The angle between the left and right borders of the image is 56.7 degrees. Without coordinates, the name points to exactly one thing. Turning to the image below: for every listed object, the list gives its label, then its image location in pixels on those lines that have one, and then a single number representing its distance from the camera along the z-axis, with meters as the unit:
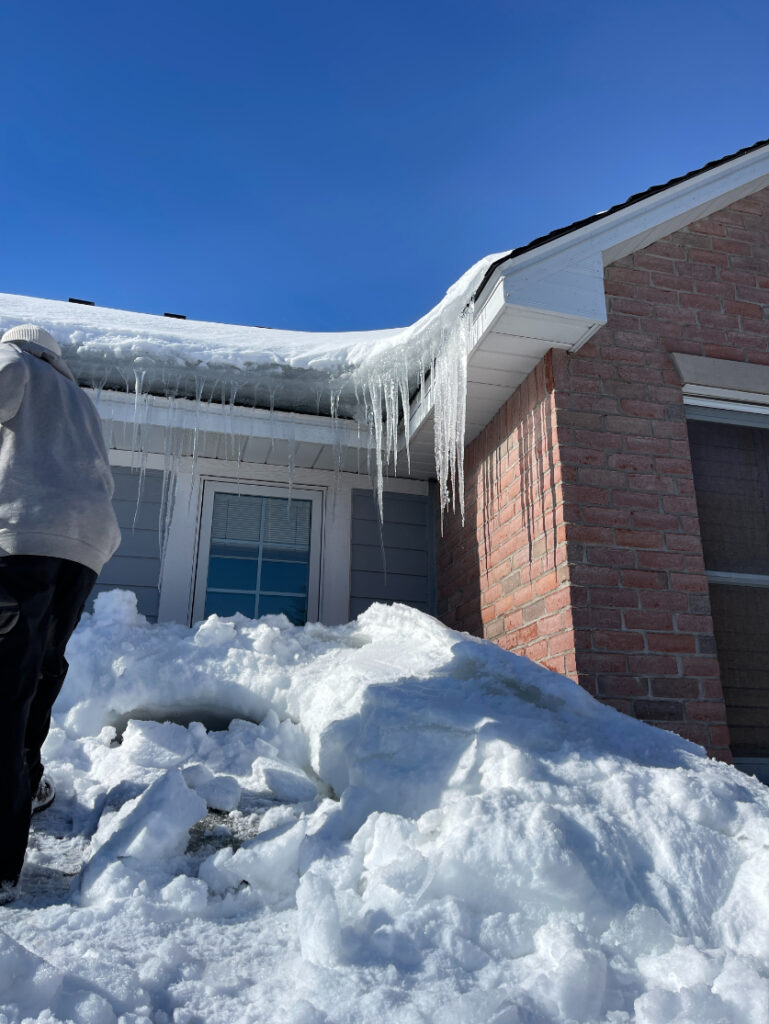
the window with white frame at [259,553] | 5.07
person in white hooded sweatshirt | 1.77
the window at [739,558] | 3.66
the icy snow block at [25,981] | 1.18
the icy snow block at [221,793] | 2.27
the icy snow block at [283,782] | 2.41
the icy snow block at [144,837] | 1.71
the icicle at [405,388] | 4.27
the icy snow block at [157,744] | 2.65
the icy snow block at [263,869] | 1.76
